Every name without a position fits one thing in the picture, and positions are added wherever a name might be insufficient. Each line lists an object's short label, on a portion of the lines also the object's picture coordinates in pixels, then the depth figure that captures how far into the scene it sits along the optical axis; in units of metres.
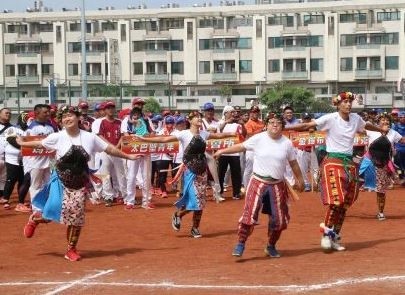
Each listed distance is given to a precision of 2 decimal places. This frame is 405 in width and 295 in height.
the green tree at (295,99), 54.69
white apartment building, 71.50
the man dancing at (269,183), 9.23
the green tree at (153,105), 57.72
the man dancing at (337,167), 9.77
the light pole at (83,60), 37.31
